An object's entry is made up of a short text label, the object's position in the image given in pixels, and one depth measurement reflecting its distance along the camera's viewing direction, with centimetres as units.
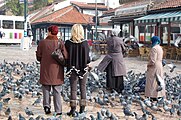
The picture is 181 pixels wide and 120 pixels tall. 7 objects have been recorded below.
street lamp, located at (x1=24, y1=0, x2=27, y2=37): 4652
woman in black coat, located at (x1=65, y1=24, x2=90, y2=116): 910
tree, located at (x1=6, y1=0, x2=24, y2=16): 8498
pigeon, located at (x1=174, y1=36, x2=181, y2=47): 2794
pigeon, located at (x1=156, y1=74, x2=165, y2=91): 1125
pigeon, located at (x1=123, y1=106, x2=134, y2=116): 945
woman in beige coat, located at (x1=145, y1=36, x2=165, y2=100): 1113
